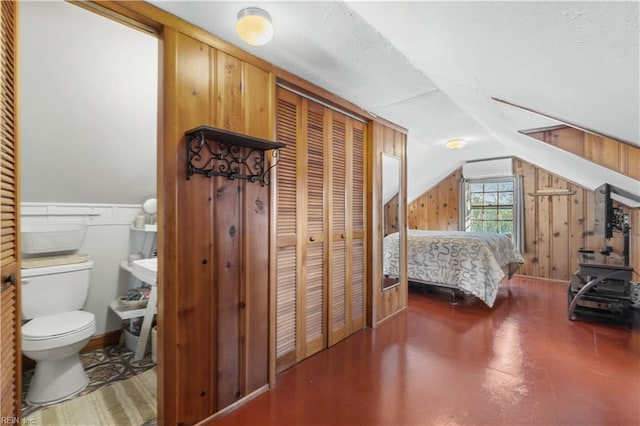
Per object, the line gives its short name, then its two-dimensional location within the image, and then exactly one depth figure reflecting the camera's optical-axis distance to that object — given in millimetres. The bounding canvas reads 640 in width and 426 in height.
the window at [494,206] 5365
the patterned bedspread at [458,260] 3452
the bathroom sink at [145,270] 2192
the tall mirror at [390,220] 3113
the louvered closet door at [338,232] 2508
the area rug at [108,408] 1626
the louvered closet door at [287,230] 2068
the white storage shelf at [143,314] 2293
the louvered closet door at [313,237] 2260
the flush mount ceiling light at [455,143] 4035
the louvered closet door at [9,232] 927
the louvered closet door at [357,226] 2740
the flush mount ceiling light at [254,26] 1312
